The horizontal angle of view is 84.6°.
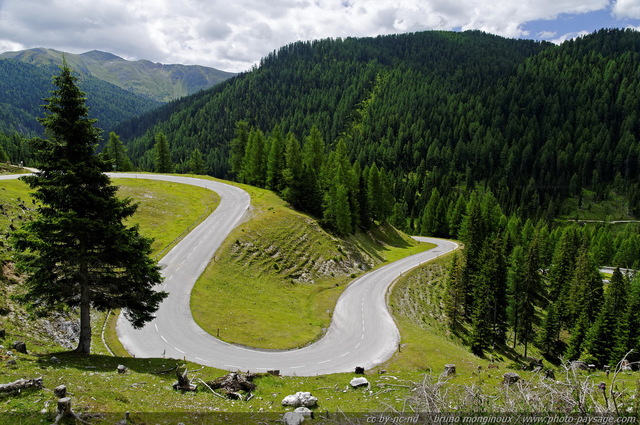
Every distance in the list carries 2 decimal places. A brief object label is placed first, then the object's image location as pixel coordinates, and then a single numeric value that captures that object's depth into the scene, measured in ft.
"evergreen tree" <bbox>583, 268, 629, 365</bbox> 146.30
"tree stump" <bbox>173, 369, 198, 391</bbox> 55.65
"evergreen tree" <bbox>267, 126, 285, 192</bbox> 269.03
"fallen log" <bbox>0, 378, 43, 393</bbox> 40.24
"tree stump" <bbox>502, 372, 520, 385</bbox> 62.66
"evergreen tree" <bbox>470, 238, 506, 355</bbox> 157.89
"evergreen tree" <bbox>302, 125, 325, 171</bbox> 289.27
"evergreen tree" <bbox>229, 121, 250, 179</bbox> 330.54
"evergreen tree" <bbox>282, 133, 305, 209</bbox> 243.81
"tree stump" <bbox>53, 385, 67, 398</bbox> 40.71
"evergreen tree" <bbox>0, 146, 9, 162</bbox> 358.64
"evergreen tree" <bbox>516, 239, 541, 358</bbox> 184.14
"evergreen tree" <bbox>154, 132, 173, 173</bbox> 343.67
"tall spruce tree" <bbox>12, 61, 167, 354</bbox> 63.67
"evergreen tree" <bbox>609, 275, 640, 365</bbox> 136.19
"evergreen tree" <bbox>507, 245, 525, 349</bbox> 191.72
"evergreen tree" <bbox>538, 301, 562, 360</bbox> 190.60
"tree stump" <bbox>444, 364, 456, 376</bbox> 74.23
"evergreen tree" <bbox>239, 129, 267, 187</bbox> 293.84
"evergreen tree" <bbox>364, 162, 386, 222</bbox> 293.27
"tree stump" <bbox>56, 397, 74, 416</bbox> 35.06
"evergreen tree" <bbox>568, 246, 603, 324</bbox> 183.73
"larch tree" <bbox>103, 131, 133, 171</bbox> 326.24
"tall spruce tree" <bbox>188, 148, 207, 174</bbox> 370.94
